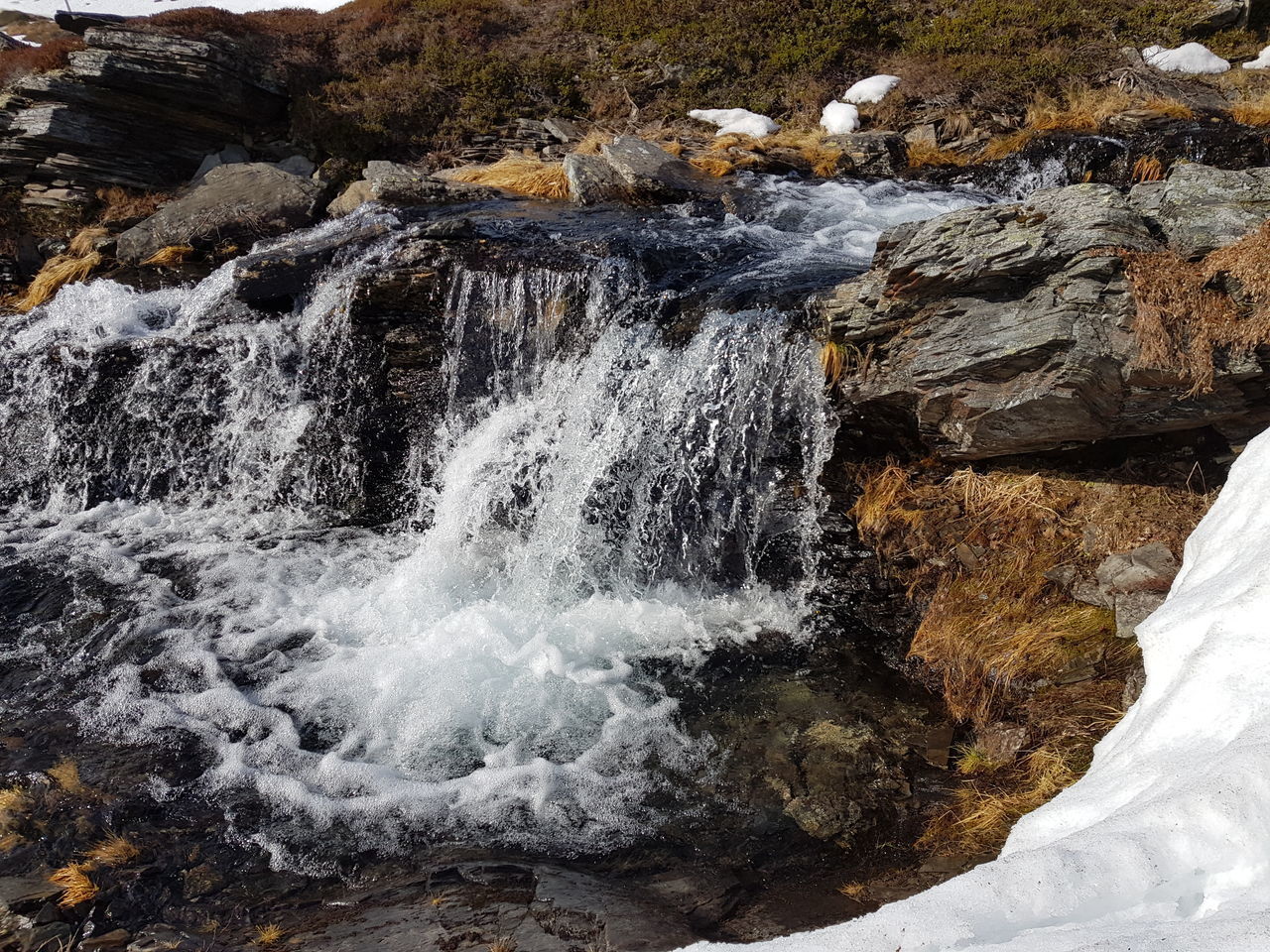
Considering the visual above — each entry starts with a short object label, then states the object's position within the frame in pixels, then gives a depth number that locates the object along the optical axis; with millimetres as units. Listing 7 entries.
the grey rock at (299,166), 13977
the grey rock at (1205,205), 5121
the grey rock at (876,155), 12117
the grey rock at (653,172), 10828
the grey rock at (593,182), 10953
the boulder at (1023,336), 5105
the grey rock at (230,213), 11250
